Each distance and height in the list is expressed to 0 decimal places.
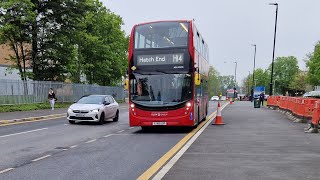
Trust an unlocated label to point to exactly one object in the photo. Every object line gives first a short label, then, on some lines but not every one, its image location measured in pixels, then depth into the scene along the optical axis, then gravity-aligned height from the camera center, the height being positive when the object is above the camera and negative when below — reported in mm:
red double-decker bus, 16016 +471
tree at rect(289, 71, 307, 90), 129000 +2525
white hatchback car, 20156 -1097
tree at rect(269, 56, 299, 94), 149875 +7073
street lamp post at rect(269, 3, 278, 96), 44031 +5859
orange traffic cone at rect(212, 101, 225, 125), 19966 -1406
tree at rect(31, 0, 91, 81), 40031 +4780
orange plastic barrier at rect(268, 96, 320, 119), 20725 -896
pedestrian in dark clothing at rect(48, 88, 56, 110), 32250 -914
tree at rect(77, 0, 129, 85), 52812 +4859
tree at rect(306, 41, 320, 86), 75175 +3835
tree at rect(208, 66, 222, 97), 163925 +2580
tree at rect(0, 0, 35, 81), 36341 +5595
